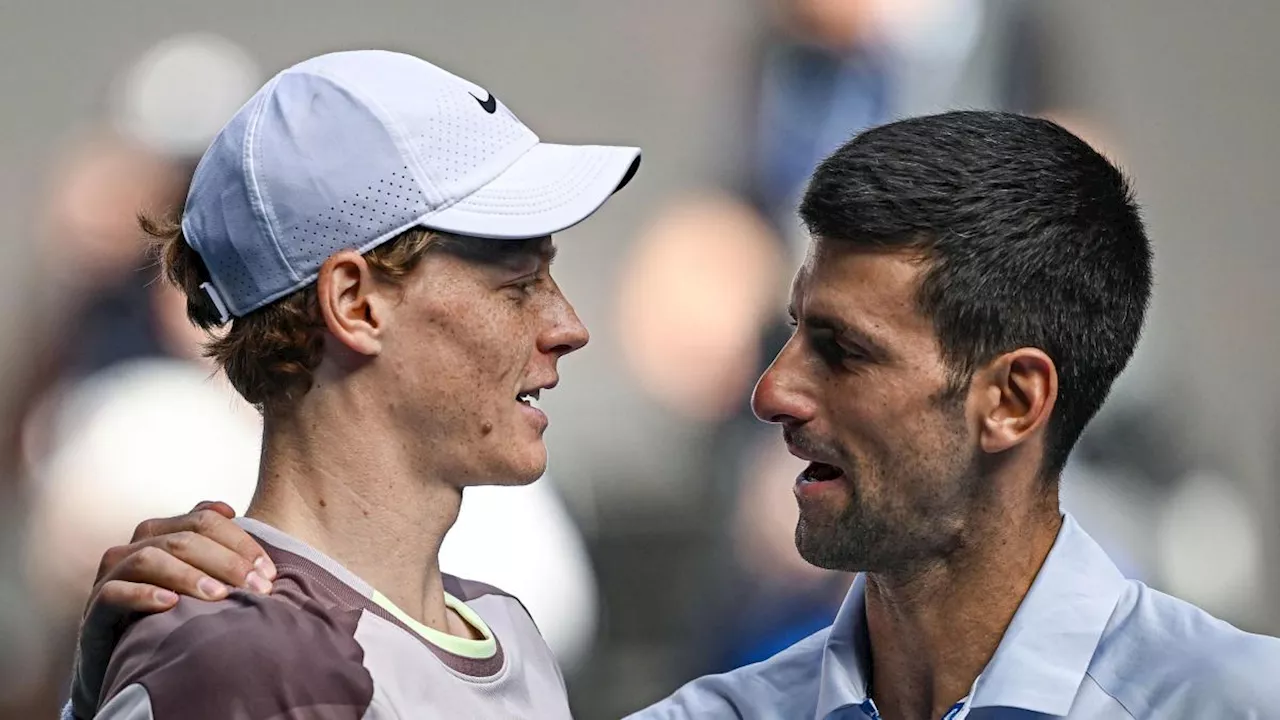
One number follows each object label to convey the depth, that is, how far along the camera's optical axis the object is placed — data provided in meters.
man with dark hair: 7.87
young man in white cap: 7.75
